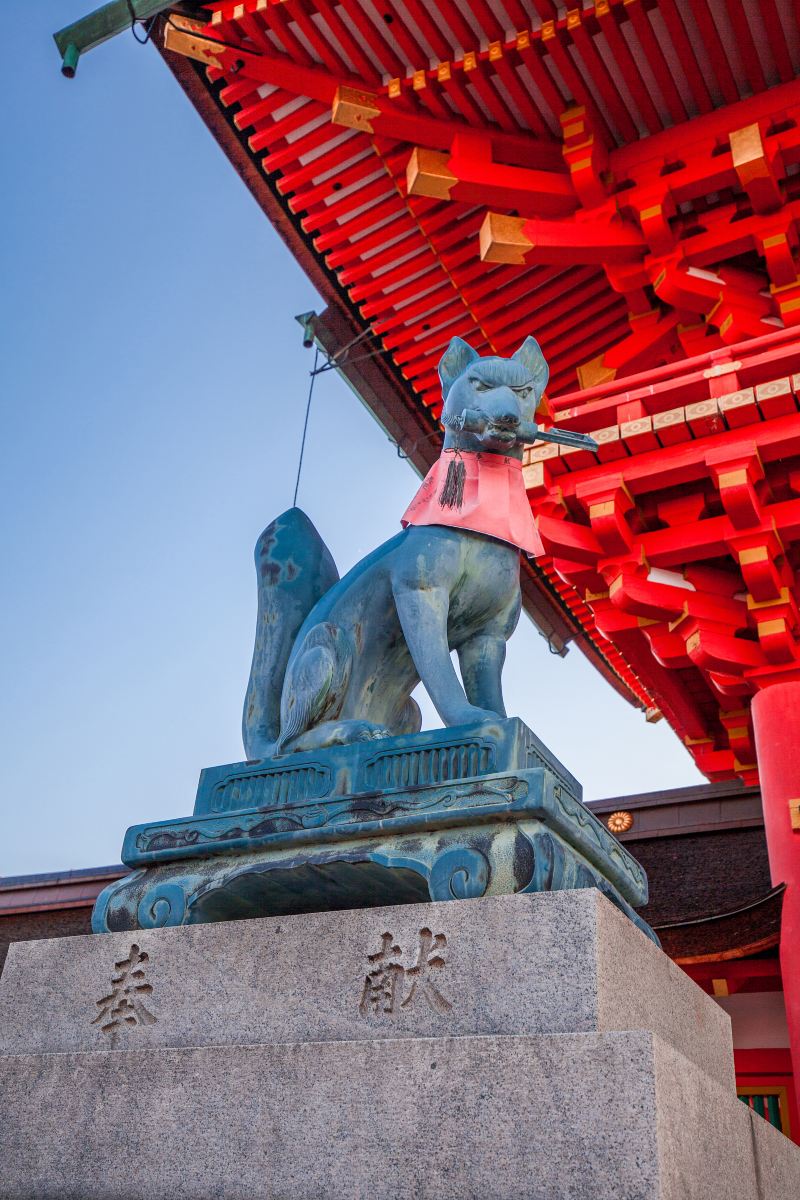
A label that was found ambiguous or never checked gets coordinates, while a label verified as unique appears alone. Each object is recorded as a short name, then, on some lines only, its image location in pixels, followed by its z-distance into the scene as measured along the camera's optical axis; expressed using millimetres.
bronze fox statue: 2652
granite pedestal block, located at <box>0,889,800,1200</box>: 1693
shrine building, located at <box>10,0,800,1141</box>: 5348
